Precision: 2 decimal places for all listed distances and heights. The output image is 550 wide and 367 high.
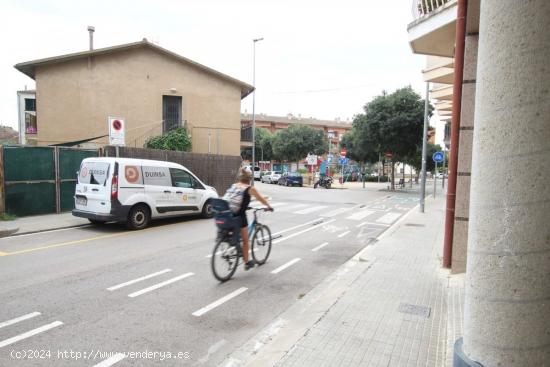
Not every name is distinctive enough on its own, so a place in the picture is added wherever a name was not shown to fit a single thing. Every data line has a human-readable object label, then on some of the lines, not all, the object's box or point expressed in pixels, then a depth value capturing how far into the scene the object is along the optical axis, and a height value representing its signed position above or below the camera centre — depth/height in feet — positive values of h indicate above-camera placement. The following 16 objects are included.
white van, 31.68 -2.93
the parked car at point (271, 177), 135.64 -5.92
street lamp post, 90.99 +20.54
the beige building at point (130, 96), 70.23 +12.15
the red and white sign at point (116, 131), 42.06 +3.02
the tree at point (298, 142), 192.13 +9.88
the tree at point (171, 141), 70.69 +3.32
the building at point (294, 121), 274.03 +29.82
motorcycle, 115.75 -6.10
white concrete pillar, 7.00 -0.43
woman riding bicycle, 19.65 -2.06
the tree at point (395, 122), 95.45 +10.69
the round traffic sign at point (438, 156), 82.25 +1.85
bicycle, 18.93 -4.57
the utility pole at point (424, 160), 53.52 +0.55
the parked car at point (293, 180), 123.85 -6.02
